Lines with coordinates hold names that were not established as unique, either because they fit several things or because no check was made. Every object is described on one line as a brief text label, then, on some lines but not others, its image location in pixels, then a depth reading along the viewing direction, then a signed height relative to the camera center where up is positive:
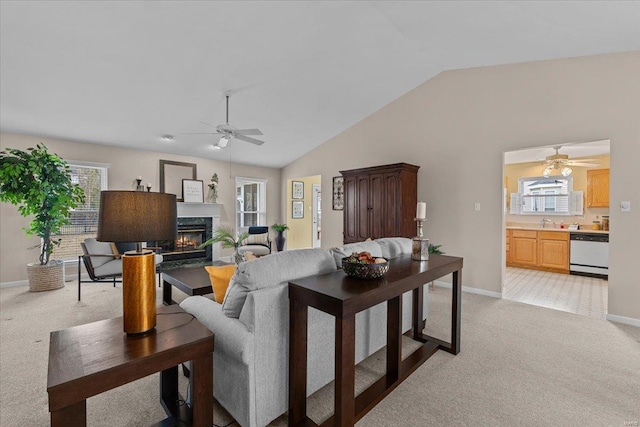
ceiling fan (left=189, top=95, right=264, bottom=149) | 3.68 +0.98
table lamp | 1.33 -0.13
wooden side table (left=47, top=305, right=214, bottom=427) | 1.05 -0.61
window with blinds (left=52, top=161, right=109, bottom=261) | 4.86 -0.10
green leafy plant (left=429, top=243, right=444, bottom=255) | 4.09 -0.56
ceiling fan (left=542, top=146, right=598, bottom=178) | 4.49 +0.80
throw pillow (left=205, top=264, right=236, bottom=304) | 2.12 -0.51
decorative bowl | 1.81 -0.38
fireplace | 5.87 -0.75
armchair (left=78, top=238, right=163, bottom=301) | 3.80 -0.74
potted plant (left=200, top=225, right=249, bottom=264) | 3.35 -0.44
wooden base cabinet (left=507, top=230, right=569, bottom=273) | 5.41 -0.77
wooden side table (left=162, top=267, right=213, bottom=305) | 2.85 -0.77
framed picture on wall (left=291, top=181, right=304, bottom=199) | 7.65 +0.51
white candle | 2.55 -0.01
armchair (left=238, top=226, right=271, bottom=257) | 5.98 -0.73
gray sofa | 1.56 -0.73
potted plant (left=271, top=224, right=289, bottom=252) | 7.27 -0.66
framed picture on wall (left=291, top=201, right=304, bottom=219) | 7.74 -0.03
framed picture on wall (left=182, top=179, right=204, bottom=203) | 6.04 +0.37
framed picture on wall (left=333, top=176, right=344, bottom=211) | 6.17 +0.33
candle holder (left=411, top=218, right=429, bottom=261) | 2.49 -0.34
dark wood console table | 1.46 -0.67
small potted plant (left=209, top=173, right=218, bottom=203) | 6.37 +0.40
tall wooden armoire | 4.61 +0.14
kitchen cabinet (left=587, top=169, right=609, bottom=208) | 5.22 +0.42
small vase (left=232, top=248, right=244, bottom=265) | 3.33 -0.56
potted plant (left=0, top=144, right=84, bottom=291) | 3.82 +0.16
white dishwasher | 4.95 -0.76
